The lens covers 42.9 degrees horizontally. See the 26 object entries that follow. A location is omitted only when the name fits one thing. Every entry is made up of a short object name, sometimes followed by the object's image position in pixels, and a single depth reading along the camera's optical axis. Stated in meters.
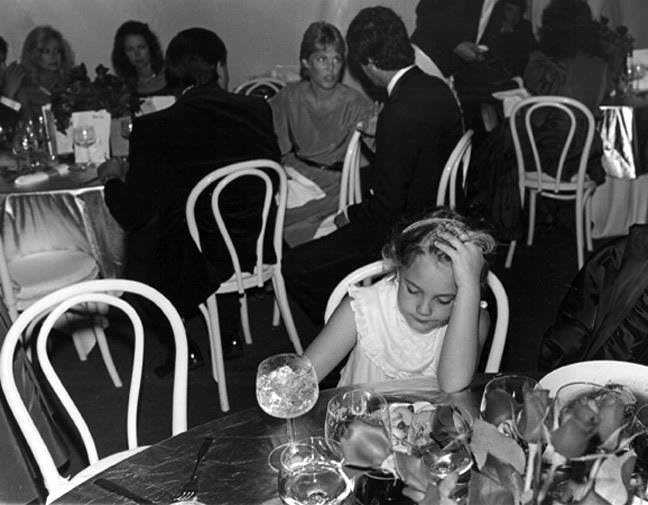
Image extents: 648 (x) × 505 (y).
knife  1.19
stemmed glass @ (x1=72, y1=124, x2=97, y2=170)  3.39
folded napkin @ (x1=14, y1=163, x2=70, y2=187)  3.18
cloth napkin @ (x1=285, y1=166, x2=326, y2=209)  3.60
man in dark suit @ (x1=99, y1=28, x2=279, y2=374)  2.93
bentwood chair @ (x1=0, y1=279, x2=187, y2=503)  1.63
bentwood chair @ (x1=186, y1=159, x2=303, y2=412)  2.75
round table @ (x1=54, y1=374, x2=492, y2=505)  1.20
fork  1.18
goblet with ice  1.33
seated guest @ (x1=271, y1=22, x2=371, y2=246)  4.05
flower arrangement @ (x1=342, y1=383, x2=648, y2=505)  0.73
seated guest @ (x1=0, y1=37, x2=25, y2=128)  5.12
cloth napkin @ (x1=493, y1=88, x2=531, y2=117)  4.59
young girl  1.57
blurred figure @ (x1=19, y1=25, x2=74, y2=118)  5.15
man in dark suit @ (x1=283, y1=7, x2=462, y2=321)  2.87
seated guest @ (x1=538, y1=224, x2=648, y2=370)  1.72
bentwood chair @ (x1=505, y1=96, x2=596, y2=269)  3.92
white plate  1.28
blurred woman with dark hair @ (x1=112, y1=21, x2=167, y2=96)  5.13
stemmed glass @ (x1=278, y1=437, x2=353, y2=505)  1.06
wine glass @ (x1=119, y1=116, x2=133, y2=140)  3.60
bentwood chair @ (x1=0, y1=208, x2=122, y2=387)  2.84
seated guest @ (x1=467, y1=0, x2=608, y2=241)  4.30
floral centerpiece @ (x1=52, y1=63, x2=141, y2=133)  3.58
